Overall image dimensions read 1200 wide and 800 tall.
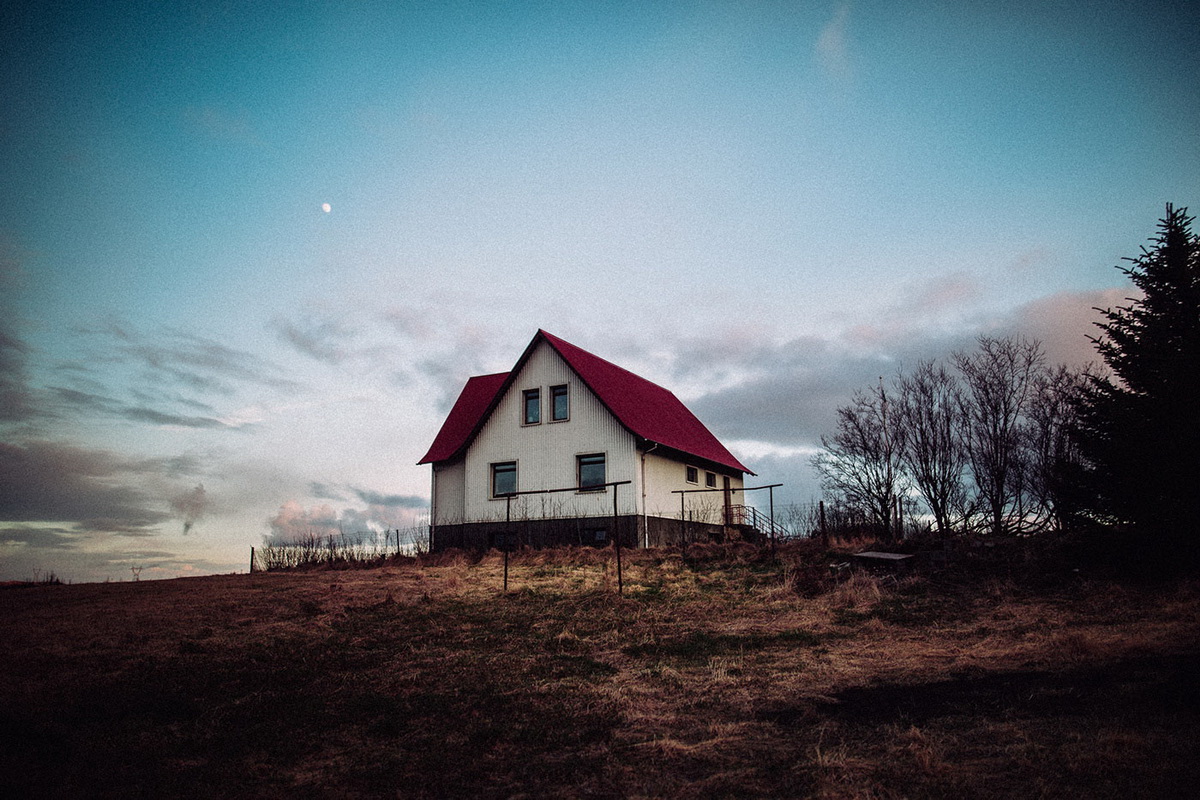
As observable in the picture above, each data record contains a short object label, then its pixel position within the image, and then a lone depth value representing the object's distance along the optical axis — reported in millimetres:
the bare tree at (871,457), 26094
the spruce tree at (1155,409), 12266
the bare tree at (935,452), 25406
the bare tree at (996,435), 25672
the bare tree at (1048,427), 26125
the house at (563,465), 24297
